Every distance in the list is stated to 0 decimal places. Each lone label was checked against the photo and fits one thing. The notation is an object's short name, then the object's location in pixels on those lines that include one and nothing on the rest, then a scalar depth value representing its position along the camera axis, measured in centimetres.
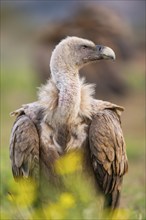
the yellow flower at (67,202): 1116
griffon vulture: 1494
